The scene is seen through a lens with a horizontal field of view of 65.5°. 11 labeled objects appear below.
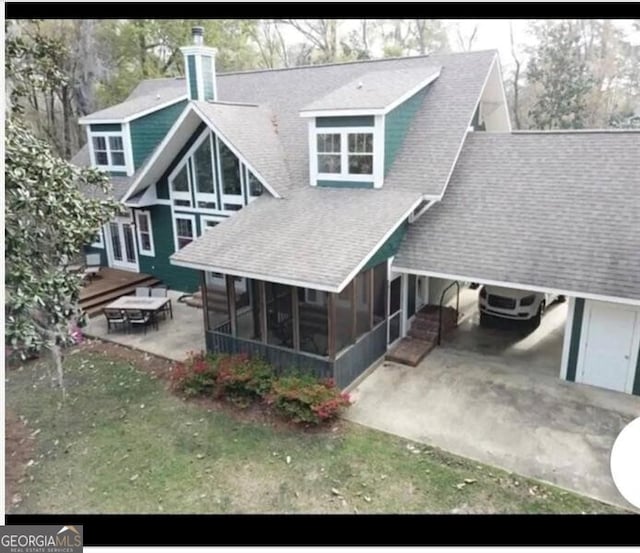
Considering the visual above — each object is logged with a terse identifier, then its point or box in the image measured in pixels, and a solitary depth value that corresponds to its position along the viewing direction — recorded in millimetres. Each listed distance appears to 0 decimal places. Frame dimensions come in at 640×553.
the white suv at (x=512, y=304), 12586
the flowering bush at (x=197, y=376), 9836
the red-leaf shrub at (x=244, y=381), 9445
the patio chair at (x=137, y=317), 12961
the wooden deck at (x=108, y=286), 14438
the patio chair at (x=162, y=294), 14087
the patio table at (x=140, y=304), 13000
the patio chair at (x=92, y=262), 16931
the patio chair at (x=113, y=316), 13023
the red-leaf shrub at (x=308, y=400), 8633
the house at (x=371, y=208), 9781
